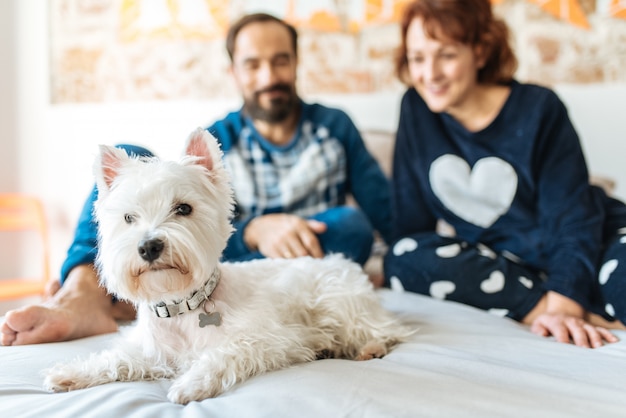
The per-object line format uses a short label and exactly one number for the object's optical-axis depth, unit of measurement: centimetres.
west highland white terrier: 90
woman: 147
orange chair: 287
